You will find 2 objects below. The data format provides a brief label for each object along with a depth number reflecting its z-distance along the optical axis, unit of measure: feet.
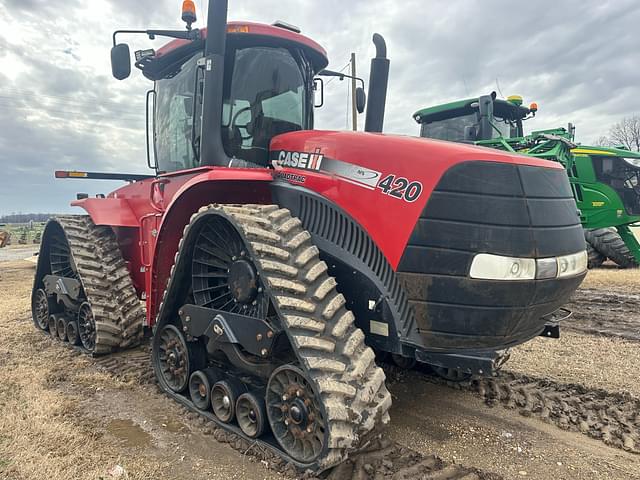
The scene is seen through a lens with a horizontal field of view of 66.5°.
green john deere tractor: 31.04
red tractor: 8.91
